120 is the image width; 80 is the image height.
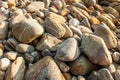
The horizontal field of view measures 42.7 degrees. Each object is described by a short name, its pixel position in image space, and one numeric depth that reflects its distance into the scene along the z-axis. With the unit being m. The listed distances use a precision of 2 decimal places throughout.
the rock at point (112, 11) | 1.60
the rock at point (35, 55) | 1.23
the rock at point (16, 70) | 1.15
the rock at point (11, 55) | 1.22
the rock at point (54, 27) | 1.29
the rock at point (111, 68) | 1.20
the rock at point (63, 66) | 1.17
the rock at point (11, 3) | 1.54
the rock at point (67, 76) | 1.18
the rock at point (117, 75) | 1.16
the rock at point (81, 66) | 1.18
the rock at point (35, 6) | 1.50
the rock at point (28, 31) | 1.26
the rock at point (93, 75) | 1.17
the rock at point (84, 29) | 1.36
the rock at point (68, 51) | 1.17
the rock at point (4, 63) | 1.19
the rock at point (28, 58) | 1.22
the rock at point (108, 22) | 1.47
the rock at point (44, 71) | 1.12
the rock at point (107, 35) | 1.29
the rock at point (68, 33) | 1.30
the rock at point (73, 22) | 1.40
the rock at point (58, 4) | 1.56
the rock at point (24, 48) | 1.23
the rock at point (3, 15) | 1.43
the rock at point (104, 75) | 1.15
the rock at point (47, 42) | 1.24
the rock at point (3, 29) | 1.33
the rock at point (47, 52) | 1.22
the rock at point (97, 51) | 1.18
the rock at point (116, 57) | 1.26
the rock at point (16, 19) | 1.34
